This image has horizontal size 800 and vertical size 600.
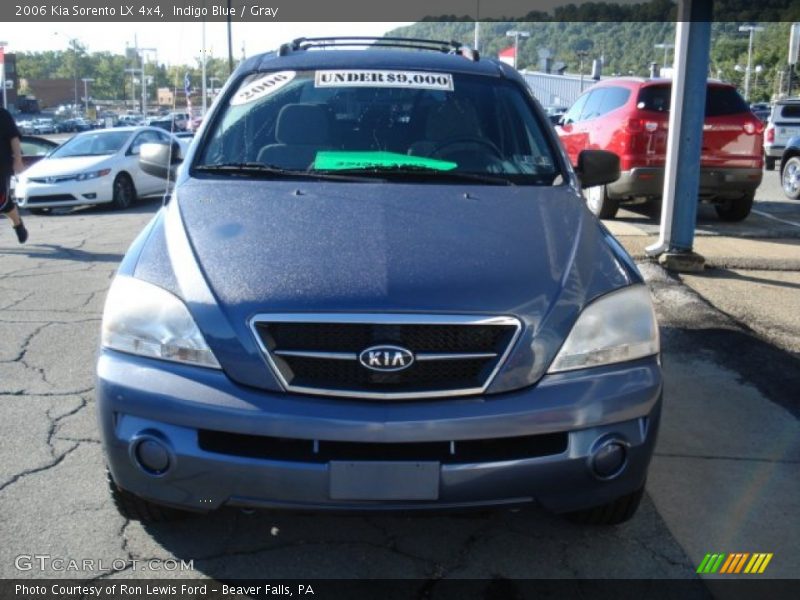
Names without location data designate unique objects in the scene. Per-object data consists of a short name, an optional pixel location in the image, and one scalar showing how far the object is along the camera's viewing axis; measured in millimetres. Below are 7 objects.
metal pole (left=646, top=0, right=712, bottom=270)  7633
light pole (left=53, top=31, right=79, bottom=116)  107212
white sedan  13648
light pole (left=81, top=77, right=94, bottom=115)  104506
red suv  9891
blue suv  2549
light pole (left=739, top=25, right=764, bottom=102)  63459
